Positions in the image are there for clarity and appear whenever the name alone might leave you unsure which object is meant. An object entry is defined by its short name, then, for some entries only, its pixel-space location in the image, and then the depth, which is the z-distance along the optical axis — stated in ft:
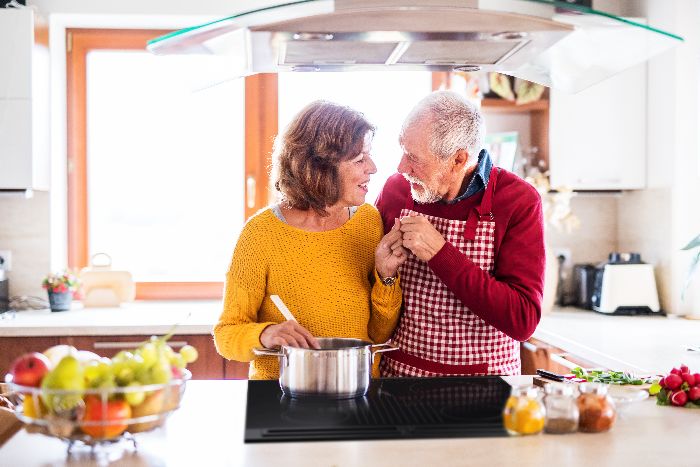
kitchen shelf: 11.69
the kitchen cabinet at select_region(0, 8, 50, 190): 10.84
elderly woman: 6.36
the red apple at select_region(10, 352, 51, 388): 4.34
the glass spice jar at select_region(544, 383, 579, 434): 4.70
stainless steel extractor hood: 4.51
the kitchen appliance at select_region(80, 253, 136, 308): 11.93
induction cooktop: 4.71
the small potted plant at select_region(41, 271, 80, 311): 11.34
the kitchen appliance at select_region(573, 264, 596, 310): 11.94
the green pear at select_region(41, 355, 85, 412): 4.11
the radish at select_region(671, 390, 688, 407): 5.45
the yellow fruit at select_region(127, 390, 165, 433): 4.27
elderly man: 6.37
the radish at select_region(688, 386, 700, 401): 5.41
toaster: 11.12
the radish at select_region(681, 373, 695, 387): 5.47
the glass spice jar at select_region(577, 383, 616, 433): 4.72
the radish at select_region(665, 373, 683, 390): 5.50
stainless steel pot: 5.27
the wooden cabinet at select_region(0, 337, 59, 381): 10.16
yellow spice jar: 4.63
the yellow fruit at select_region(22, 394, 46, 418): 4.23
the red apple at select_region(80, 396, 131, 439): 4.15
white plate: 5.37
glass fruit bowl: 4.14
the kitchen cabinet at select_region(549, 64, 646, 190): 11.53
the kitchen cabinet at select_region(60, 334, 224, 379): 10.29
